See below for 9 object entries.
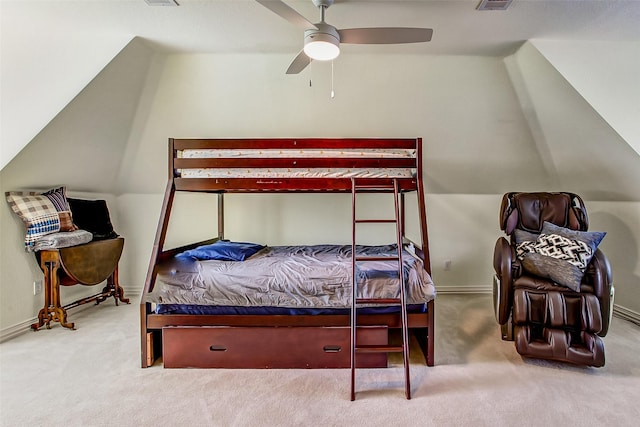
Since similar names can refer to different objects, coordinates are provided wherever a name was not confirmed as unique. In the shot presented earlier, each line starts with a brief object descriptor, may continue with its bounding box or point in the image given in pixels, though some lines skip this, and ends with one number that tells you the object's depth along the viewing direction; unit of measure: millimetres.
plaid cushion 2777
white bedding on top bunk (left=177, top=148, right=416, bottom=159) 2512
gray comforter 2287
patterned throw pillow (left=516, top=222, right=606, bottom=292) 2402
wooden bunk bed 2301
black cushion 3344
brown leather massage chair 2275
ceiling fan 1806
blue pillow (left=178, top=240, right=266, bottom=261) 2535
